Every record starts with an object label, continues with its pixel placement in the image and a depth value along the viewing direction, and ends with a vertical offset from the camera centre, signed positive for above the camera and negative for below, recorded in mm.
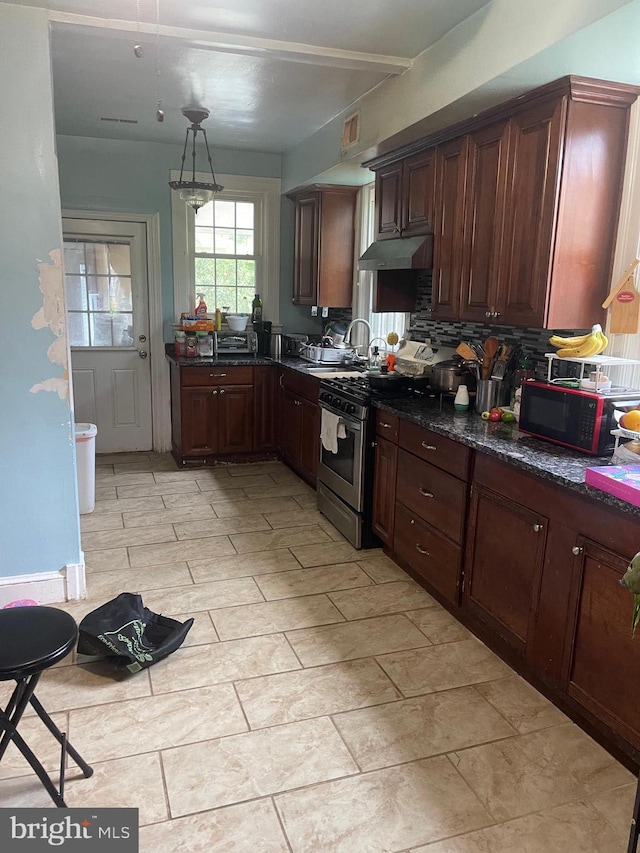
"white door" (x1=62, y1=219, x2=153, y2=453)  5281 -313
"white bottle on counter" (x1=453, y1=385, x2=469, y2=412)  3191 -500
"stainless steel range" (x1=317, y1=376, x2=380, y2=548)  3514 -948
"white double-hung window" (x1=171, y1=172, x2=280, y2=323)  5469 +387
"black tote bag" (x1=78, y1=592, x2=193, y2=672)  2473 -1374
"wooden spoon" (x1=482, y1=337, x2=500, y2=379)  3271 -284
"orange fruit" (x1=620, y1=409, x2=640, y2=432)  2168 -396
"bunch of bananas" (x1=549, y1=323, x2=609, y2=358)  2573 -173
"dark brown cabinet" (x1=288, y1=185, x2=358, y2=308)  5043 +426
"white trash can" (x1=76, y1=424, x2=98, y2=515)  4047 -1116
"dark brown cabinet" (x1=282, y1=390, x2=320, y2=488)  4504 -1038
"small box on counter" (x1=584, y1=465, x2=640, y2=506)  1860 -530
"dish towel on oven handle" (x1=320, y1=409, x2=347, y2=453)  3738 -797
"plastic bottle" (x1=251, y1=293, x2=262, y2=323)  5691 -151
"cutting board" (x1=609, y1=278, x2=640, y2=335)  2592 -35
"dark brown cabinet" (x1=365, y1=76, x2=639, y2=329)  2584 +431
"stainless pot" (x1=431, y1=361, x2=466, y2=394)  3373 -409
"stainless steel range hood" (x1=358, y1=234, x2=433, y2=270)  3537 +243
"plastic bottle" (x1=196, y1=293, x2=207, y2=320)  5438 -157
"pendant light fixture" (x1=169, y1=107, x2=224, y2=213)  4215 +682
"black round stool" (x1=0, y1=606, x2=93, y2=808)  1569 -900
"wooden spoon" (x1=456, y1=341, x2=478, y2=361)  3385 -281
